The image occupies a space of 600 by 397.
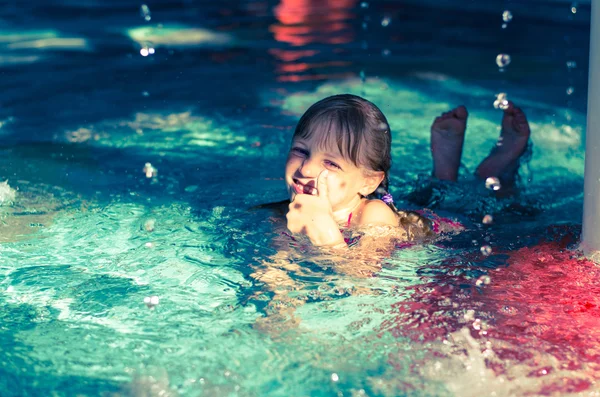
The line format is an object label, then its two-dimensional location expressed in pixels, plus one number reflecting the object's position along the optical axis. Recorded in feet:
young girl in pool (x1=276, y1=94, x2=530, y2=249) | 8.23
